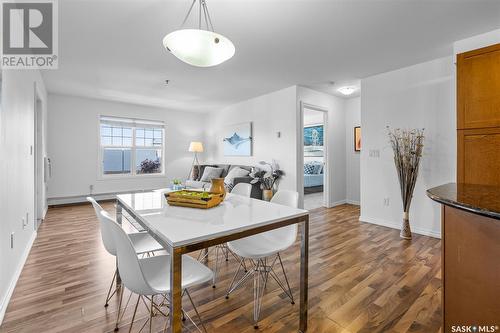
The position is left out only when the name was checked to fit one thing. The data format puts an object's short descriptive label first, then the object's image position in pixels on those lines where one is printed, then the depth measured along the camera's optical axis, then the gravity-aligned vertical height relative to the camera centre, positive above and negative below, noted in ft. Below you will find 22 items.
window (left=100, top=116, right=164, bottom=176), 18.86 +1.67
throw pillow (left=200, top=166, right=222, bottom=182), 18.71 -0.58
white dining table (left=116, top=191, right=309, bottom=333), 3.22 -0.99
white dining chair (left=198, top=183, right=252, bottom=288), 7.66 -3.09
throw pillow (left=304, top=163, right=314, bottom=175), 24.00 -0.38
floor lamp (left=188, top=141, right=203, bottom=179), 20.77 +1.65
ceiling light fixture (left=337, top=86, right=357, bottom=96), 14.56 +4.70
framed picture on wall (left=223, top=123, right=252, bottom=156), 17.92 +2.06
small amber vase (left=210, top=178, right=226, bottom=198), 6.07 -0.52
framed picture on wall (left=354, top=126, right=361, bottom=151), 16.88 +1.92
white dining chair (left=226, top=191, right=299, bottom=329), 5.33 -1.91
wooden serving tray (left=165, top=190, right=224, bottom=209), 5.16 -0.74
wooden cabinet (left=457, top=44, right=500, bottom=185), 7.21 +1.54
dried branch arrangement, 10.27 +0.01
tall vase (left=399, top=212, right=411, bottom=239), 10.41 -2.77
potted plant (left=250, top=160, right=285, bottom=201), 15.15 -0.81
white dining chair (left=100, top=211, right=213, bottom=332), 3.60 -1.92
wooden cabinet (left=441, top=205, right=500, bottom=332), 3.32 -1.57
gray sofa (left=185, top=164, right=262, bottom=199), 15.34 -0.93
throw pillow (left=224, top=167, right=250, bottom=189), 15.49 -0.59
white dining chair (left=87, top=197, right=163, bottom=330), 5.00 -1.90
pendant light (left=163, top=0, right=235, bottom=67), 4.70 +2.49
